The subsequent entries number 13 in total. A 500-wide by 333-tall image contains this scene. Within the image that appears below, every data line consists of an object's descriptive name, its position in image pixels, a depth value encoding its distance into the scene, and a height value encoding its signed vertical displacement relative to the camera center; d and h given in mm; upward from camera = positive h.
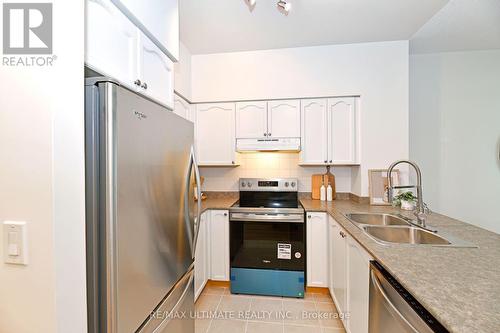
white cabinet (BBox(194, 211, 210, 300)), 2014 -883
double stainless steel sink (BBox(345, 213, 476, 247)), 1293 -457
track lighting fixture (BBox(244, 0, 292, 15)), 1423 +1017
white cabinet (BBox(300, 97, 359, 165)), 2385 +368
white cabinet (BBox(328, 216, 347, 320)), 1653 -824
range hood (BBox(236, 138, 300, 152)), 2412 +227
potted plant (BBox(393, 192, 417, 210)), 2027 -330
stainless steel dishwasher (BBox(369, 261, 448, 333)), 781 -583
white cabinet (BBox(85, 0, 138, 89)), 849 +528
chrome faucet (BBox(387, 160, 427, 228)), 1599 -257
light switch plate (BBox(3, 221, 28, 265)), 670 -233
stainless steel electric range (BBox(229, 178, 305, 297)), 2152 -846
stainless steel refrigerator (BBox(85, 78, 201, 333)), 778 -182
